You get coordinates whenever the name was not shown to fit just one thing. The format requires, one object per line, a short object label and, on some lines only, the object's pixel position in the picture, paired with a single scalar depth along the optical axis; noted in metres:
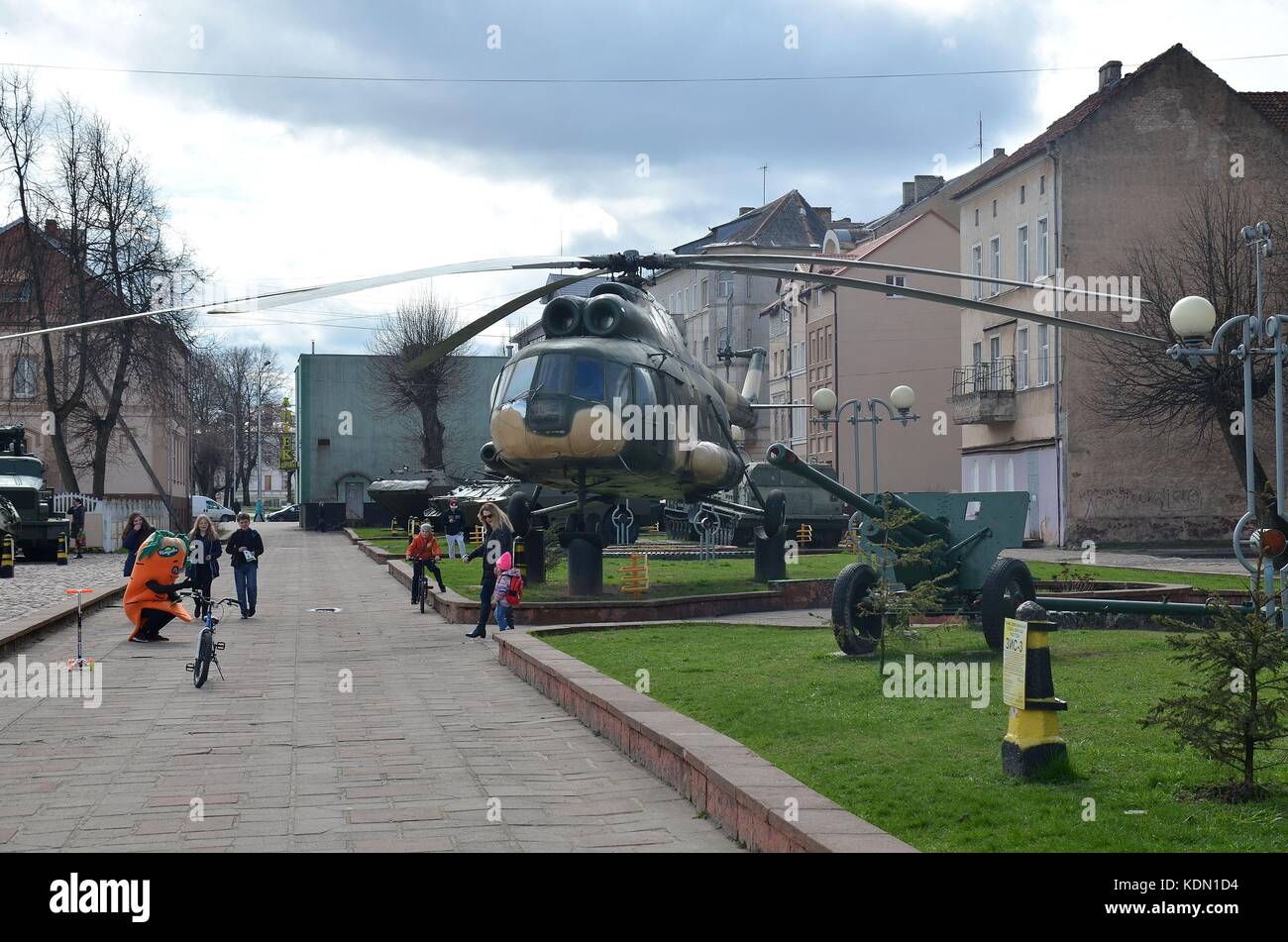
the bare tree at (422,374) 72.75
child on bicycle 23.30
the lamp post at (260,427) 118.81
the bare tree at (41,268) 48.84
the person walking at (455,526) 38.69
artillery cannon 13.44
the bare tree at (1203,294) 37.50
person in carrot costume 16.75
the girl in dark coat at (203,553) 19.78
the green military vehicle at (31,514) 39.75
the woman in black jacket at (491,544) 18.56
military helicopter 20.45
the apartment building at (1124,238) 42.44
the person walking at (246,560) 21.62
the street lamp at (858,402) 34.84
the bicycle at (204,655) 13.68
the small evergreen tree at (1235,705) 7.03
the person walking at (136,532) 25.25
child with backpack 18.25
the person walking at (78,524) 44.34
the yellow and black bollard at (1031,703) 7.63
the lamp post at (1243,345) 15.99
